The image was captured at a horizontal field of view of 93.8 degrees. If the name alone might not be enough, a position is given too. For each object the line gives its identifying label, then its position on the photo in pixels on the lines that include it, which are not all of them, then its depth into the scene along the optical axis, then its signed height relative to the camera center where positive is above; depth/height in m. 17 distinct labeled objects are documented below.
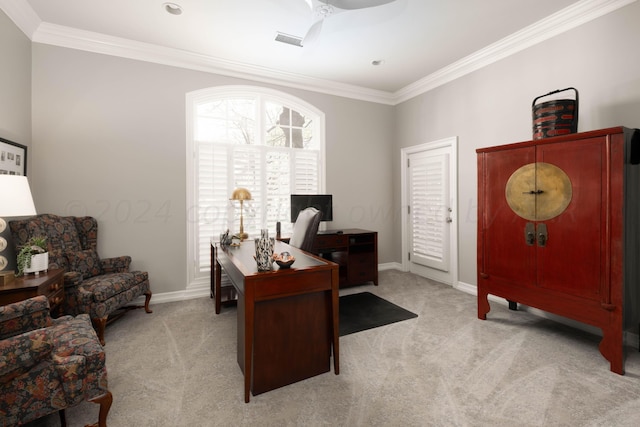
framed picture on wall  2.66 +0.52
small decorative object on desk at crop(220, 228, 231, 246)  3.14 -0.30
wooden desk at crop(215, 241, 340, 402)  1.91 -0.75
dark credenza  4.25 -0.60
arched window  3.97 +0.77
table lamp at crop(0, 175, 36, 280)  1.99 +0.10
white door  4.33 +0.00
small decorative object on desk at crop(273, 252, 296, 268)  2.01 -0.33
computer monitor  4.29 +0.12
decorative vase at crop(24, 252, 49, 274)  2.31 -0.39
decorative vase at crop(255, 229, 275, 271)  2.01 -0.29
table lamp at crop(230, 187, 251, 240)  3.39 +0.19
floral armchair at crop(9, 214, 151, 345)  2.63 -0.56
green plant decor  2.28 -0.31
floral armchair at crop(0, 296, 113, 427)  1.34 -0.75
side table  1.97 -0.52
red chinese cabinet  2.24 -0.15
